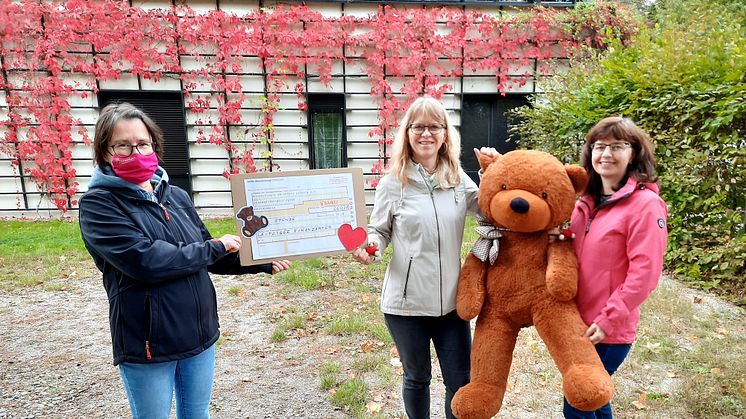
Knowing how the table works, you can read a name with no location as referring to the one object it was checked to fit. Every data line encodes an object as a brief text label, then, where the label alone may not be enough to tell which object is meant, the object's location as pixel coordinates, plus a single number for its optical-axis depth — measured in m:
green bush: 4.47
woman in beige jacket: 2.11
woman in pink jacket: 1.79
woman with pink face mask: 1.71
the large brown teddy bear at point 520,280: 1.92
